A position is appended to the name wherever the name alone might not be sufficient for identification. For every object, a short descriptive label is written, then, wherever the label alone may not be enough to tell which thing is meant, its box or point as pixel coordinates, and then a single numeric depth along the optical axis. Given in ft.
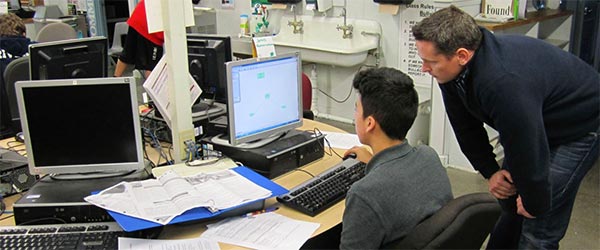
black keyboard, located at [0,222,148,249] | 5.16
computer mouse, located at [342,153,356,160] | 7.32
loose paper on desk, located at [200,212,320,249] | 5.23
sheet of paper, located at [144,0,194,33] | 6.70
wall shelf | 12.83
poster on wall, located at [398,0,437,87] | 13.24
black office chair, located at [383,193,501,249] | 4.35
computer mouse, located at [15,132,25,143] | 8.53
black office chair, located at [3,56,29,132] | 9.28
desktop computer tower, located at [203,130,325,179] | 6.81
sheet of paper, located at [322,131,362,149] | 8.13
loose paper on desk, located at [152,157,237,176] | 6.53
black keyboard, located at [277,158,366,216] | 5.96
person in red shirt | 11.23
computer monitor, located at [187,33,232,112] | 8.46
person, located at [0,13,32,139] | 13.37
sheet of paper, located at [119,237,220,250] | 5.14
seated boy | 4.64
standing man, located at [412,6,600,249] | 5.48
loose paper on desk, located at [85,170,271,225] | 5.35
